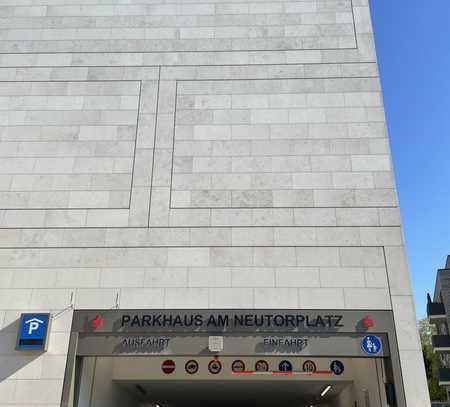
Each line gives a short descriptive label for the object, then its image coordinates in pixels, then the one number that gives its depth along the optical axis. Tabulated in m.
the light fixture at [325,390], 12.53
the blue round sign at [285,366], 9.37
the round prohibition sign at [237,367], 9.55
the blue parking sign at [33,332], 7.92
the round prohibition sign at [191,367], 9.91
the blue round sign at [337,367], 9.64
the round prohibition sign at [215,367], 9.81
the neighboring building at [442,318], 24.55
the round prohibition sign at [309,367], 9.39
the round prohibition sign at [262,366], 9.52
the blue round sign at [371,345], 7.97
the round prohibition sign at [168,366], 10.01
